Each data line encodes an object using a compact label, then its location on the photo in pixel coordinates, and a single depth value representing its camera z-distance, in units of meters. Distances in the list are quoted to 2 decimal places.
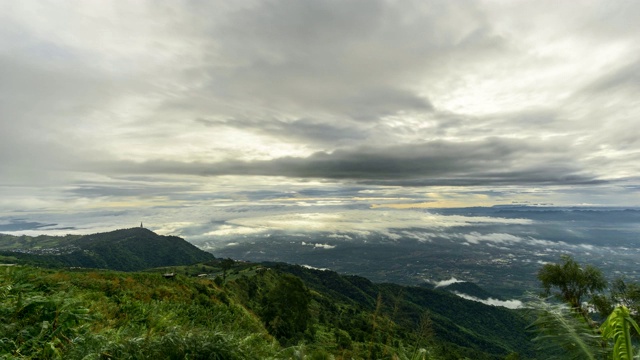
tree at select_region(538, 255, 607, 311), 35.00
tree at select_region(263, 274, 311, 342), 50.88
